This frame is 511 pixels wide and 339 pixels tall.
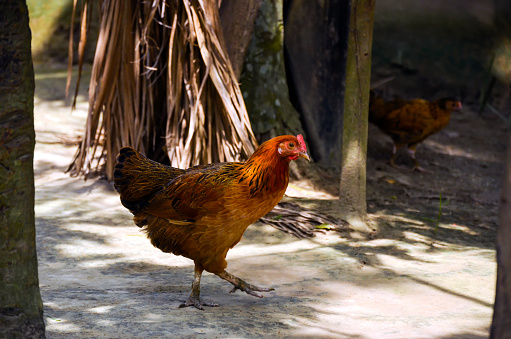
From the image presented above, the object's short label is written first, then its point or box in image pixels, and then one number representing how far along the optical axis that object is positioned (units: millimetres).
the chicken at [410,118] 8227
